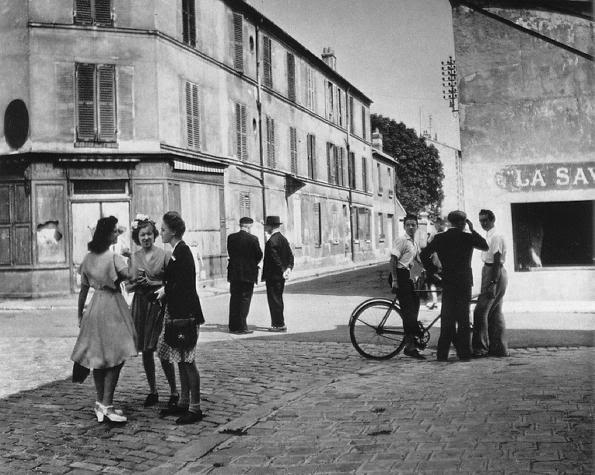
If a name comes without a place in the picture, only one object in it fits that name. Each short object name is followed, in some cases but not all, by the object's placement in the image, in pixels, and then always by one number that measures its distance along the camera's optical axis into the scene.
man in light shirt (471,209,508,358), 8.23
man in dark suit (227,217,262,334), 11.02
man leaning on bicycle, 8.24
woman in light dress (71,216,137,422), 5.43
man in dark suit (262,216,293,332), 11.11
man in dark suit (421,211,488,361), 7.89
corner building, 18.55
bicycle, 8.31
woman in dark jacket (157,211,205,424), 5.51
